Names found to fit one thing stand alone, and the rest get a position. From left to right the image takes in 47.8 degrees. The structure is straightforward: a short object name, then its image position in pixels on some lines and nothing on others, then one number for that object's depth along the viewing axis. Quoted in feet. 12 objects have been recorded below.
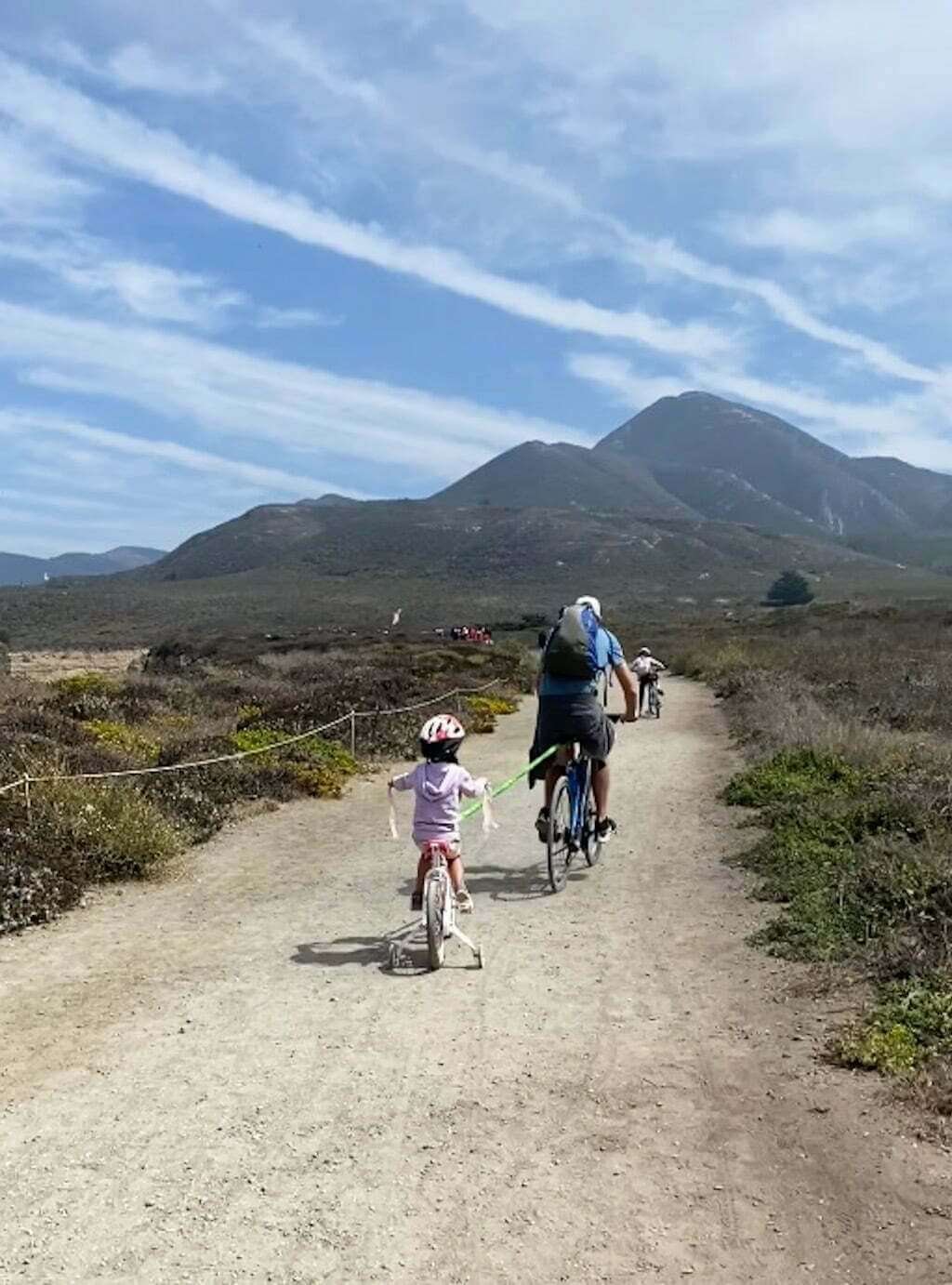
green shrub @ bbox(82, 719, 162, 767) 44.93
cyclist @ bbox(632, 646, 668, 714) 68.69
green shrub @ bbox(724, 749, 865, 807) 37.84
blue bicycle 27.91
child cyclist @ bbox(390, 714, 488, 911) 22.31
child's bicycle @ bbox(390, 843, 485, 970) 21.48
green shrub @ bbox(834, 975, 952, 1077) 16.37
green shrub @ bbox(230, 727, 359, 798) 44.19
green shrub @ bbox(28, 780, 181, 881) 29.50
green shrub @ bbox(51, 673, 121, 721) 55.34
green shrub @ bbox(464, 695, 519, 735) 69.31
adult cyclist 27.04
